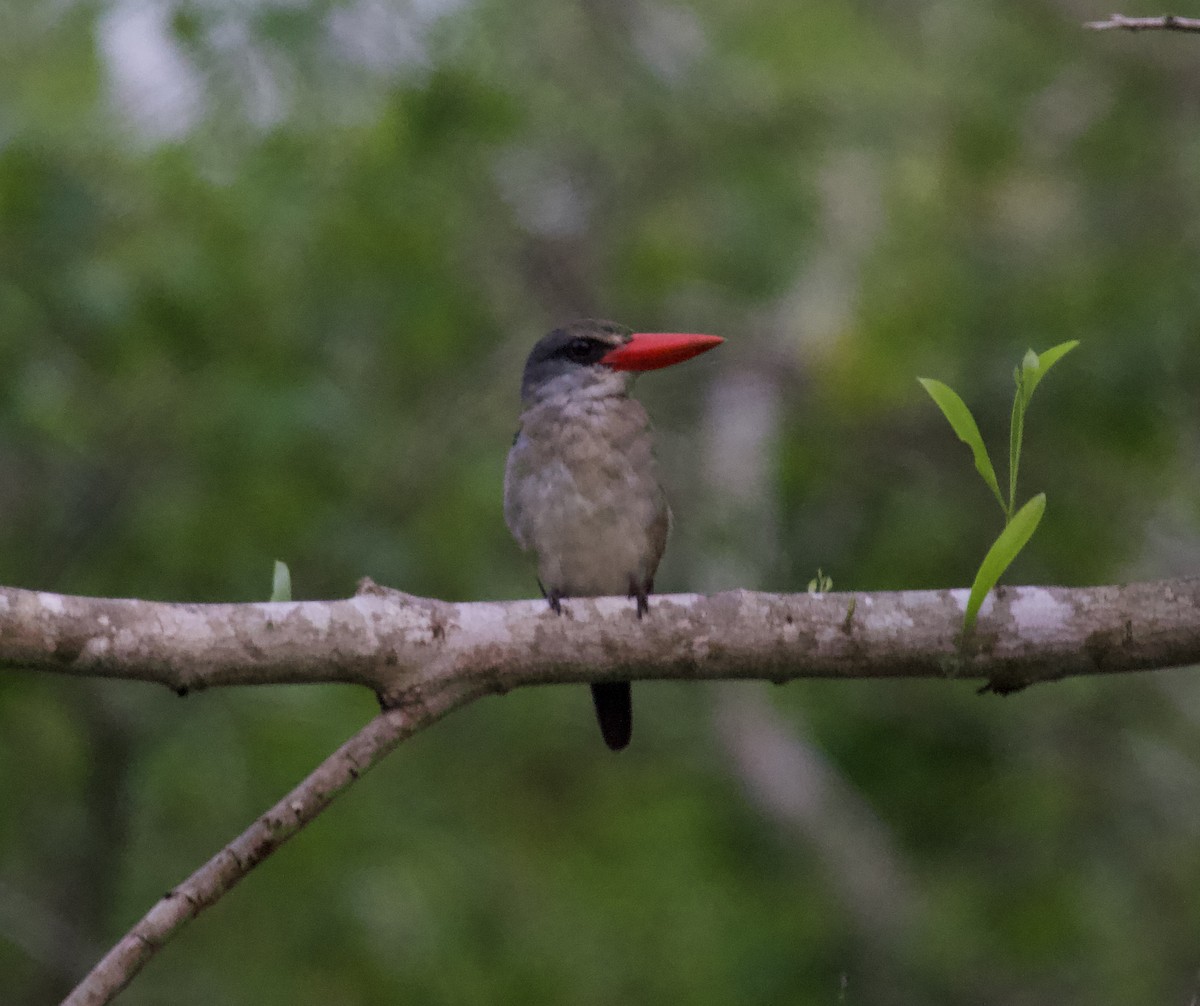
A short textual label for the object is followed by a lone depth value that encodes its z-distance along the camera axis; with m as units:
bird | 6.21
